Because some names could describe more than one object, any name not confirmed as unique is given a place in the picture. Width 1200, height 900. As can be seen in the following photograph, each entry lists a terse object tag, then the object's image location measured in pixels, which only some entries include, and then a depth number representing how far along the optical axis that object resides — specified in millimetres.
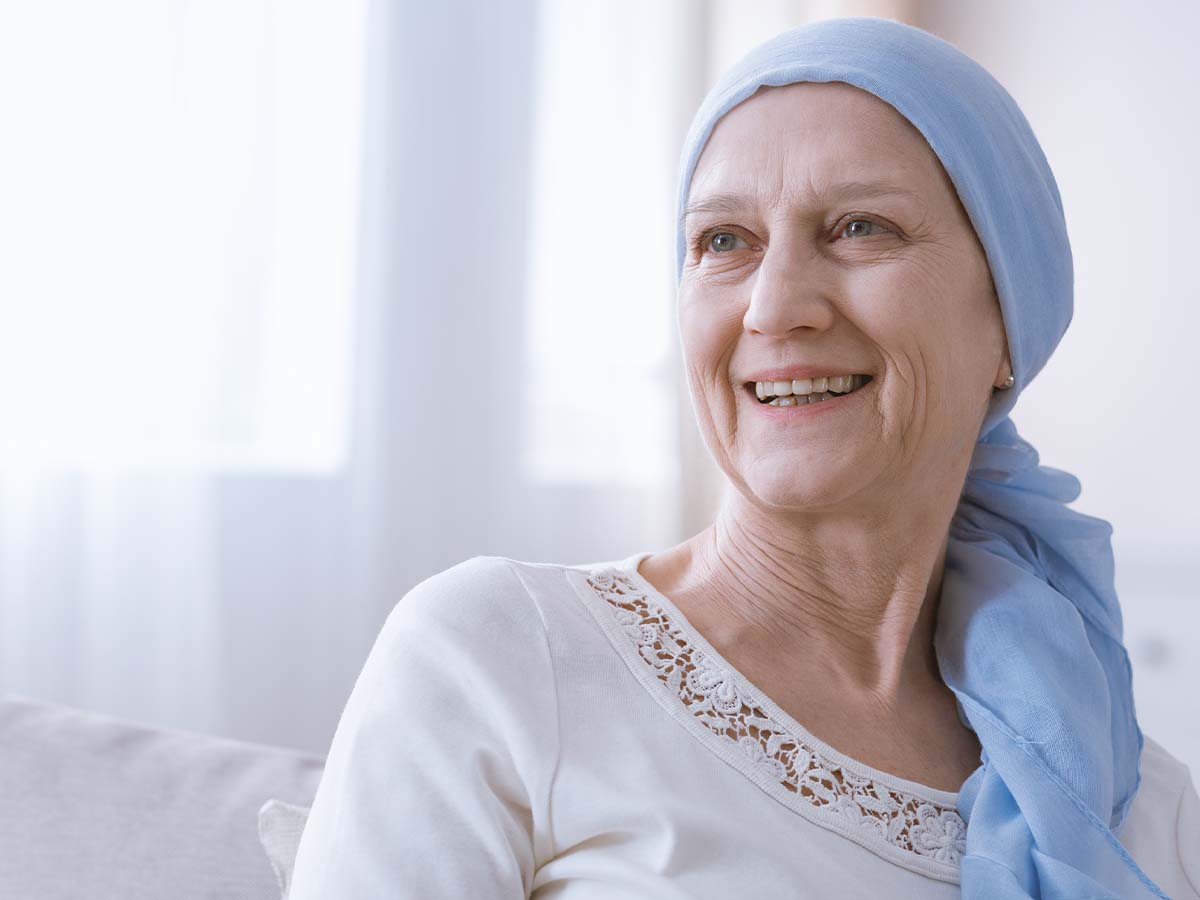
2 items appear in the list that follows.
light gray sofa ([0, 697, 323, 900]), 1209
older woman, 987
